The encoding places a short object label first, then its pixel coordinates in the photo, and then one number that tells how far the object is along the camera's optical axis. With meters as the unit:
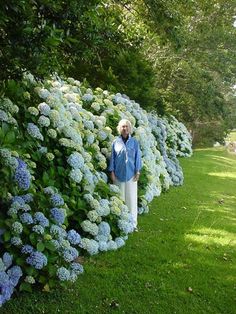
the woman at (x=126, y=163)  7.21
